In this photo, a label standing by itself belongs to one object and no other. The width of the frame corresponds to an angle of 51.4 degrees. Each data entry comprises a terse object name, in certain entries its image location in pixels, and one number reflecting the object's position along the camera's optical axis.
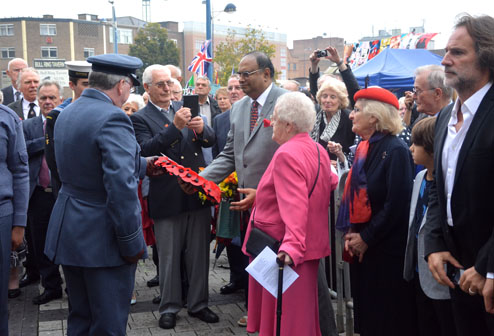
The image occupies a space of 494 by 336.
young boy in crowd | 3.40
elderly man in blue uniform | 3.28
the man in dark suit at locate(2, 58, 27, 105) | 8.46
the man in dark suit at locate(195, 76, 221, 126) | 8.69
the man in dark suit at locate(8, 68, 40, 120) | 7.08
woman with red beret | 3.72
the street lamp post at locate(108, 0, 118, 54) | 35.21
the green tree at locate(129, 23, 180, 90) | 54.50
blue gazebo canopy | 13.37
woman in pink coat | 3.62
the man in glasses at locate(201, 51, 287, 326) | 4.54
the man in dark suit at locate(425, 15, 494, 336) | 2.38
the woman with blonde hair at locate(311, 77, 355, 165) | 6.03
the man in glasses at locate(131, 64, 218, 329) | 4.99
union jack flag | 15.12
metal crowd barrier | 4.39
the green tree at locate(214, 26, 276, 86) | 36.22
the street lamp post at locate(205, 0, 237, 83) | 18.67
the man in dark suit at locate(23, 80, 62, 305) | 5.87
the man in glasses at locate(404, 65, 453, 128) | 4.38
